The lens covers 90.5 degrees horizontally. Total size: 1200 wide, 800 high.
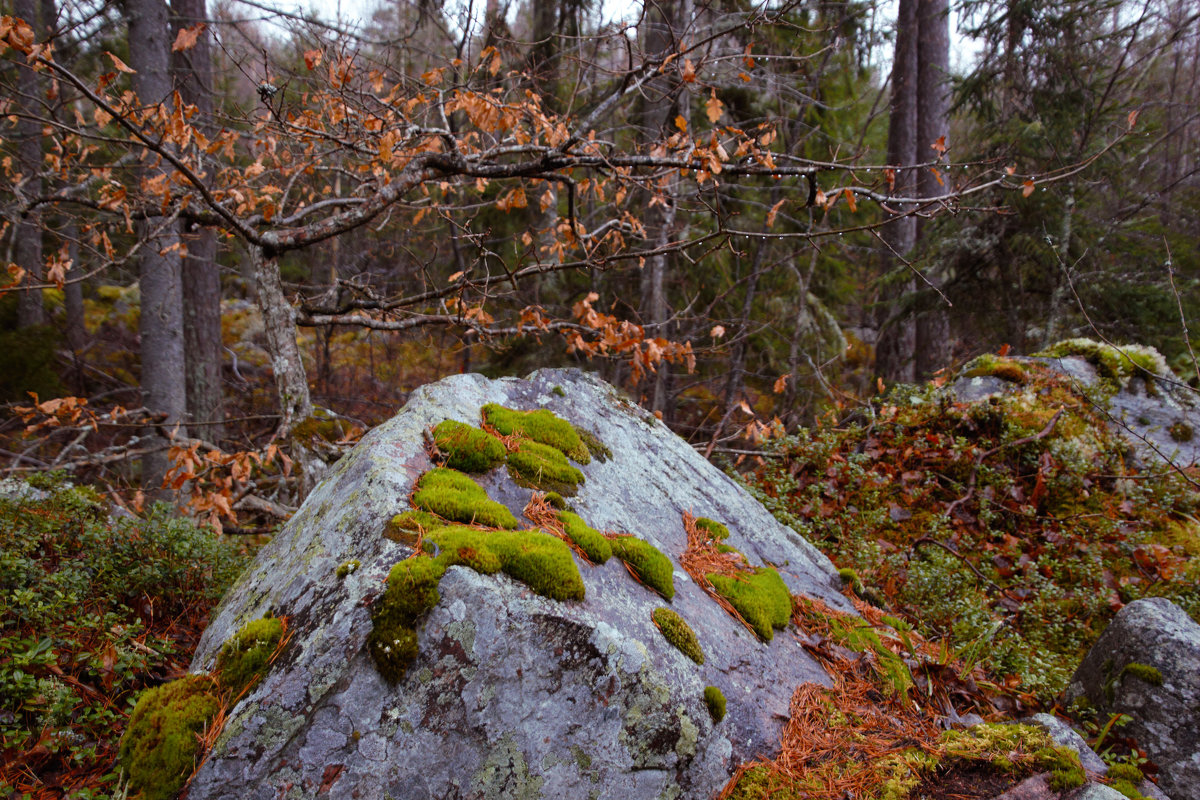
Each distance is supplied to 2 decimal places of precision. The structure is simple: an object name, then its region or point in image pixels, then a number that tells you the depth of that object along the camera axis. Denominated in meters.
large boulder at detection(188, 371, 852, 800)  1.65
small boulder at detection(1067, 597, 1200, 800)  2.62
